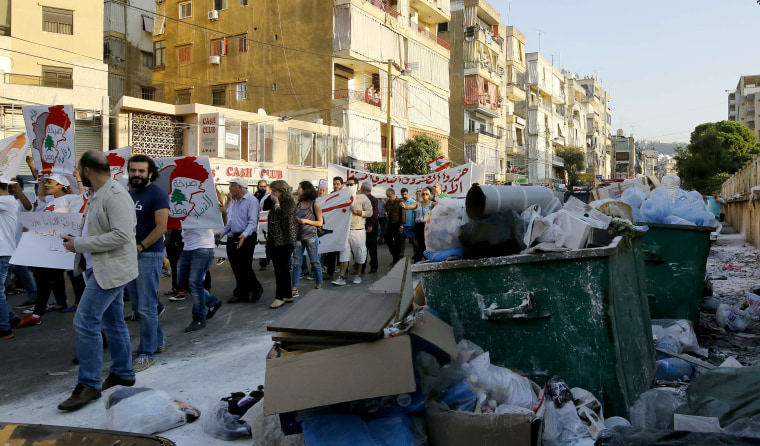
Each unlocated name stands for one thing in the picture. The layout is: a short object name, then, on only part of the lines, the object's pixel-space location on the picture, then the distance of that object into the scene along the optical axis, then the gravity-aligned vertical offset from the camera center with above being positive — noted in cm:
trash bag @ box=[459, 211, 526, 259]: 357 -9
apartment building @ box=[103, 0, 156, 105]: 3247 +1017
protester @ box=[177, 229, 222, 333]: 621 -43
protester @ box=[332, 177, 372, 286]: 1016 -25
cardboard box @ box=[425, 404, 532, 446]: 275 -100
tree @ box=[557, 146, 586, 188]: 6925 +748
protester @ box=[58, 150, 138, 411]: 397 -38
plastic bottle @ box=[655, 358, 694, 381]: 418 -109
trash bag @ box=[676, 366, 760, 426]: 273 -86
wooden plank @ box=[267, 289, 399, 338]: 274 -48
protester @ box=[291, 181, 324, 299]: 843 -2
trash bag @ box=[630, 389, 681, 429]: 319 -106
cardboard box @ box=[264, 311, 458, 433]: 256 -70
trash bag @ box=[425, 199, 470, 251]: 382 -3
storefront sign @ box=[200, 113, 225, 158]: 2473 +378
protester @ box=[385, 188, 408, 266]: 1211 -2
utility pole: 2552 +476
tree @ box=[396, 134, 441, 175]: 3031 +361
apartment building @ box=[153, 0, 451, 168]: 2884 +856
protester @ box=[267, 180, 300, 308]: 773 -19
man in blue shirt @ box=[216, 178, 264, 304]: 763 -22
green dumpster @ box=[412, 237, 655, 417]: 319 -54
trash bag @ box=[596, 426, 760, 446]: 217 -85
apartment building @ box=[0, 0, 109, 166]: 2294 +696
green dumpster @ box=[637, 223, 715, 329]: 563 -45
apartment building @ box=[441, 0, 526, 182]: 4291 +1046
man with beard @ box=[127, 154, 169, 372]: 476 -18
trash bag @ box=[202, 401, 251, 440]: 341 -122
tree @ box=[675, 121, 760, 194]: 5222 +599
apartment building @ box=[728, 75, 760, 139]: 10106 +2221
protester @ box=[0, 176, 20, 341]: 600 -18
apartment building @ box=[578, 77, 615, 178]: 9559 +1678
